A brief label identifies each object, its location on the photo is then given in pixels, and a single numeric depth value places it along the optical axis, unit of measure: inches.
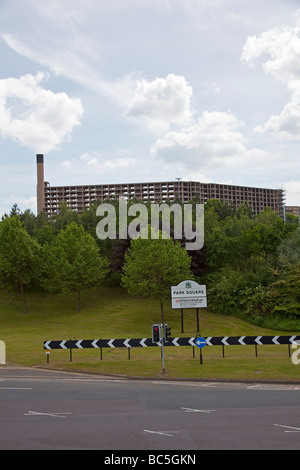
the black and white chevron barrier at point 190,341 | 1126.9
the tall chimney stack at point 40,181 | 5779.0
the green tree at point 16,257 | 2278.5
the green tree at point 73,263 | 2220.7
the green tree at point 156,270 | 1950.1
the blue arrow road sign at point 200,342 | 1033.5
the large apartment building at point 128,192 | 7155.5
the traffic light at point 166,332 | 1035.9
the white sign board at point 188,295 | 1603.1
